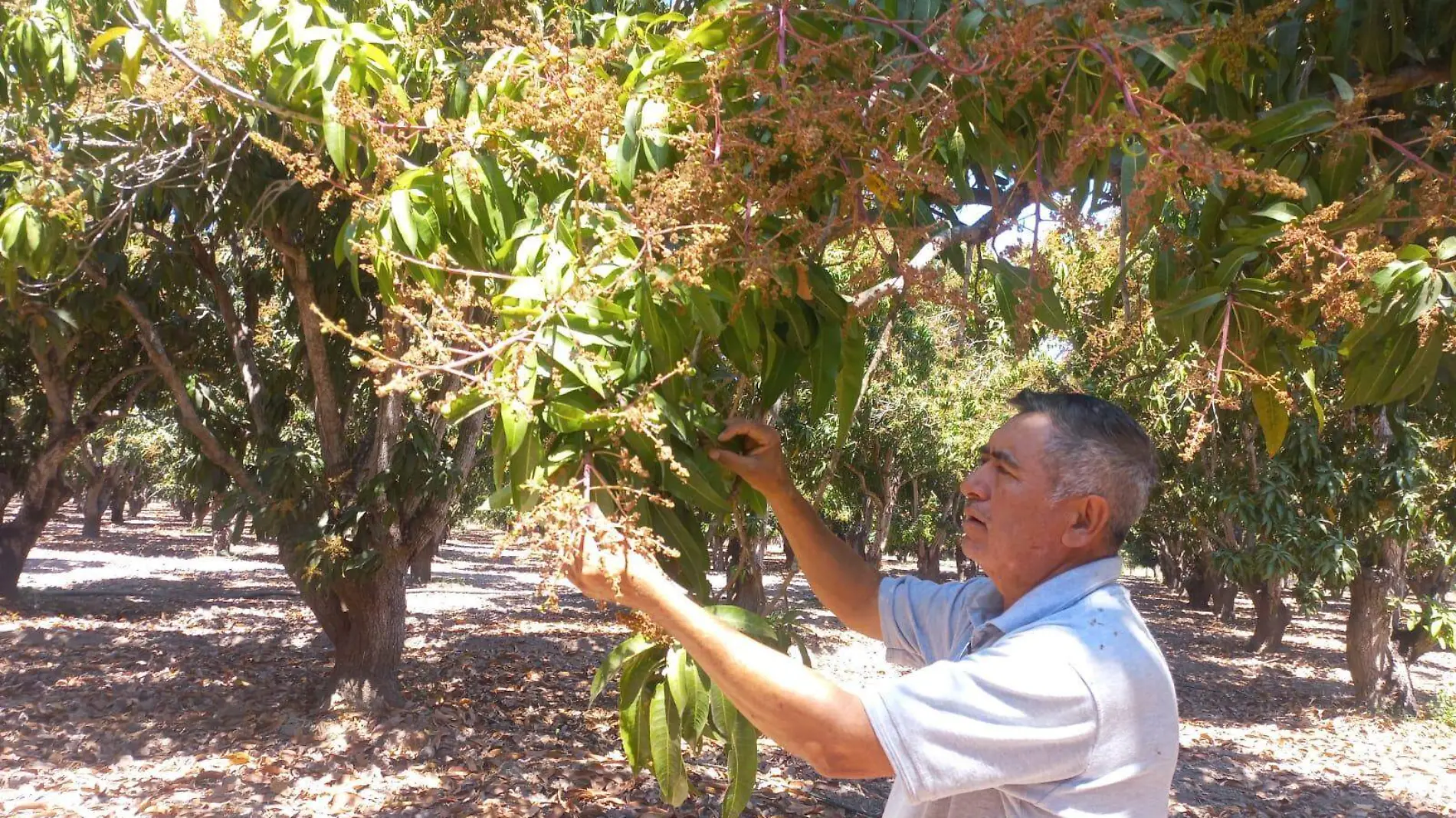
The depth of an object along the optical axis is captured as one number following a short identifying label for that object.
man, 1.16
